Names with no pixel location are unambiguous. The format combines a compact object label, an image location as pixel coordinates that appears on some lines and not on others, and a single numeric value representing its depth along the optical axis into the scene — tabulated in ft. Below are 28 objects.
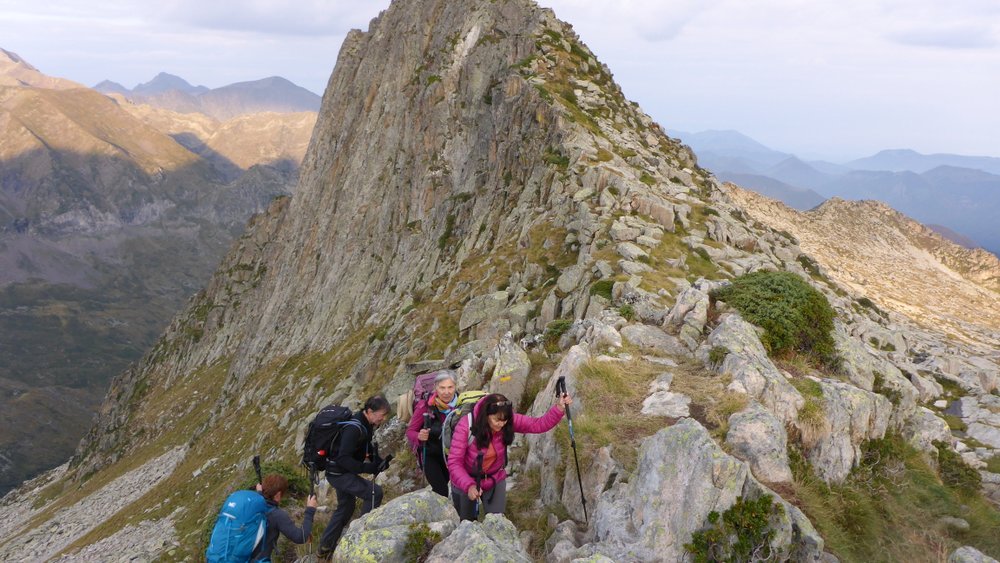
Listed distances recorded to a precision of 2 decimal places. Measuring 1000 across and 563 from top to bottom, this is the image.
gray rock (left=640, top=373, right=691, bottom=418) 39.51
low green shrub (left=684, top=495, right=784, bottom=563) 27.81
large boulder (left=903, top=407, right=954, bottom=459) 44.93
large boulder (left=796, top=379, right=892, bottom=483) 37.70
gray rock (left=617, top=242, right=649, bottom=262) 79.71
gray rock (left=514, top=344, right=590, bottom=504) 39.19
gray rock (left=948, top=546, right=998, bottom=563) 28.66
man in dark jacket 35.94
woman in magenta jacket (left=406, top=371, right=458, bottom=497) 36.24
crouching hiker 33.96
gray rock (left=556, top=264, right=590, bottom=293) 79.66
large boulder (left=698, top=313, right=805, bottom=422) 39.08
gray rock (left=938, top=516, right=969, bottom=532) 35.96
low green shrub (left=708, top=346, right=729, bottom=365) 44.80
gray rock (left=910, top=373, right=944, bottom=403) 61.11
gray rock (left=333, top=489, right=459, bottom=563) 28.35
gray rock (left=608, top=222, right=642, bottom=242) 87.56
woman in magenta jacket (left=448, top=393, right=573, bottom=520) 31.81
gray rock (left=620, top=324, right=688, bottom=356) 50.55
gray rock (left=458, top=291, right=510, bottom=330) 93.86
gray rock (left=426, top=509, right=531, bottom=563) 26.65
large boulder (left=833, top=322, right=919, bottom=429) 48.55
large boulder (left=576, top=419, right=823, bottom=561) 28.84
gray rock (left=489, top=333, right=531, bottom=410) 51.83
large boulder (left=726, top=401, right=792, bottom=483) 33.55
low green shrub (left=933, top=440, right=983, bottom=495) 41.42
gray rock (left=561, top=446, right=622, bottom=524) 35.17
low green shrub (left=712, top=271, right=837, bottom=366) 50.49
